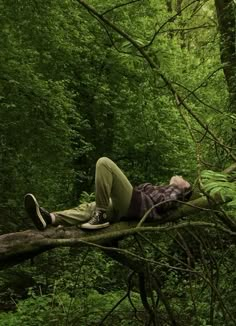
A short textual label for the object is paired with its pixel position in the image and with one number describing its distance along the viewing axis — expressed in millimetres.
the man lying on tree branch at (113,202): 4176
